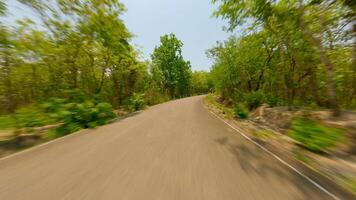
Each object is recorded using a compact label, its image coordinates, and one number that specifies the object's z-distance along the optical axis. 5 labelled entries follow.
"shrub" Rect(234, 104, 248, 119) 14.26
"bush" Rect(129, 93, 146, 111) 24.87
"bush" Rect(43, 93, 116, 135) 11.60
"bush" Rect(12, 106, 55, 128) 10.76
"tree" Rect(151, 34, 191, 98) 57.03
